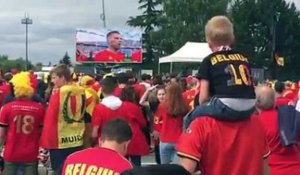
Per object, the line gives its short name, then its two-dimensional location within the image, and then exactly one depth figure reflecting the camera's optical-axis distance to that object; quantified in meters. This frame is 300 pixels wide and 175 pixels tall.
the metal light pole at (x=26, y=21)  62.31
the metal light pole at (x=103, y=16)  48.98
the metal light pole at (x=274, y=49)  23.58
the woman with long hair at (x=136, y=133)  7.41
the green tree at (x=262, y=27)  53.67
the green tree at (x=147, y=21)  62.38
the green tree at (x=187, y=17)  51.63
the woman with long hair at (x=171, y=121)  8.06
